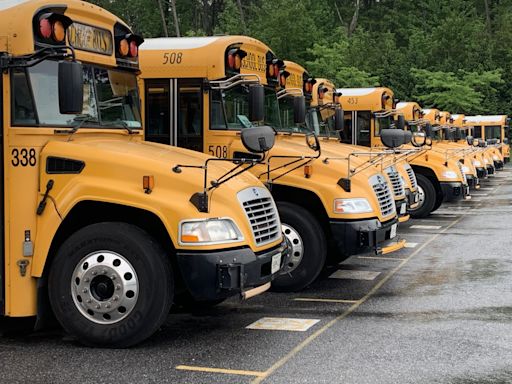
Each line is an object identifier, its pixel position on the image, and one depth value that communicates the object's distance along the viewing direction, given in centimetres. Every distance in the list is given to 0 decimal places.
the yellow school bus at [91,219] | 541
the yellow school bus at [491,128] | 3475
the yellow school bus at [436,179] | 1542
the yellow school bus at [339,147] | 978
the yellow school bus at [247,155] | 794
